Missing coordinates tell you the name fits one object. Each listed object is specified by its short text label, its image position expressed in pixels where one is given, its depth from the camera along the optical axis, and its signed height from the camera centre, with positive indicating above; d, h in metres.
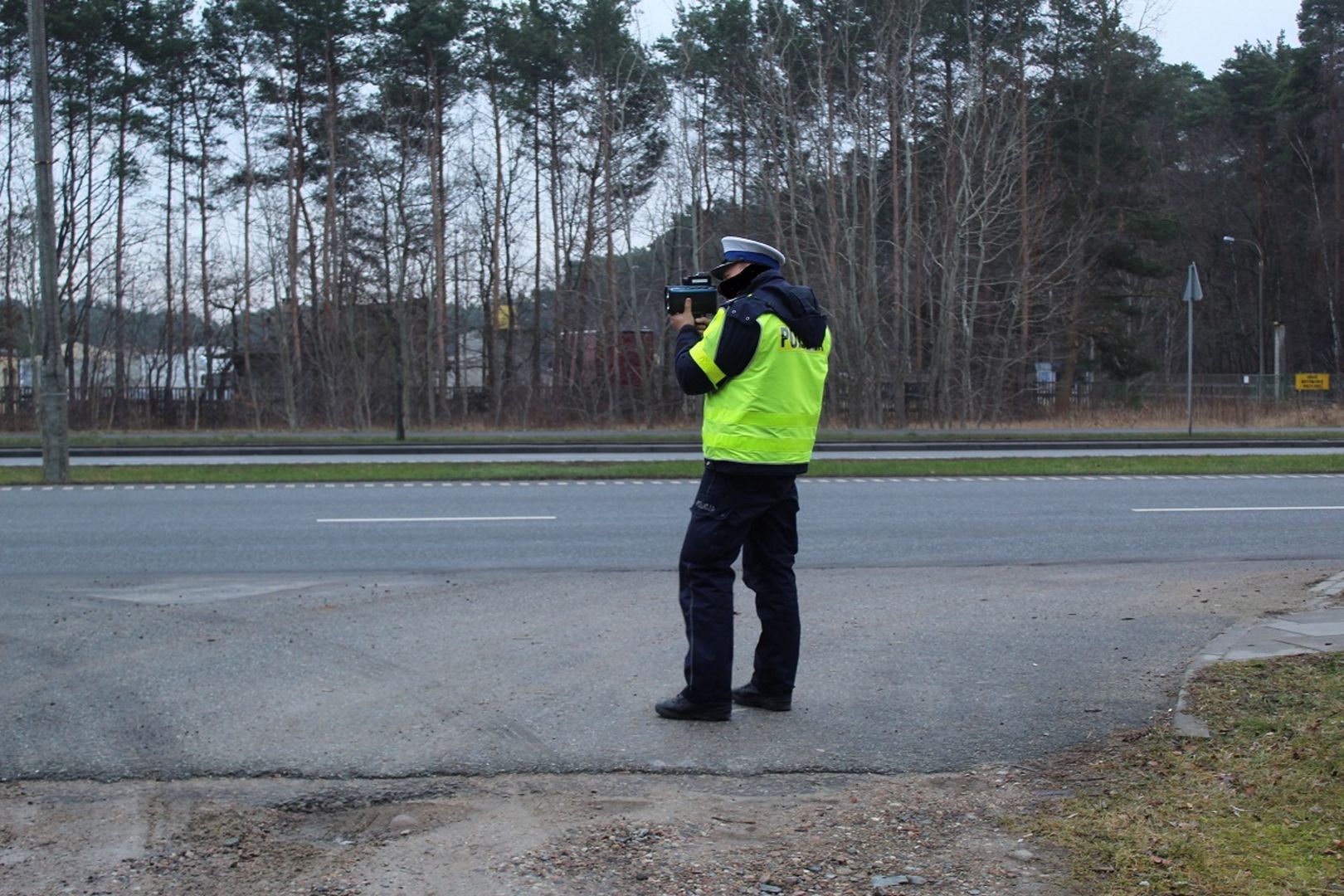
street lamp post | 53.97 +3.67
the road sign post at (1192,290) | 26.20 +2.13
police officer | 5.39 -0.16
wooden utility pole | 17.31 +1.63
